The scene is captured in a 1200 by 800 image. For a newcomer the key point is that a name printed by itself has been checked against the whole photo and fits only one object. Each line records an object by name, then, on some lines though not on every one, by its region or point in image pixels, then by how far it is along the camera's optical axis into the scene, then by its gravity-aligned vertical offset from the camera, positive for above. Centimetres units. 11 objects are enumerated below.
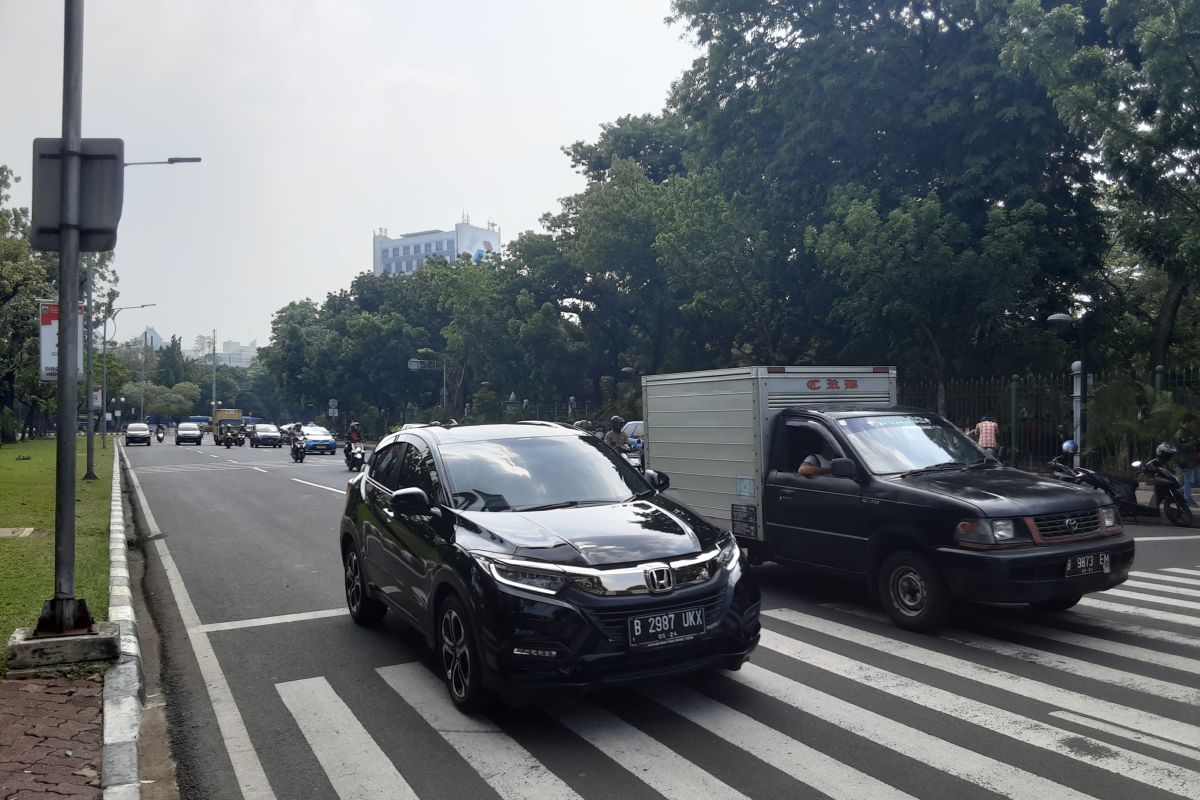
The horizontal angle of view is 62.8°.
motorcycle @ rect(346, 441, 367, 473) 3055 -134
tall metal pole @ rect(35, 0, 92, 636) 662 +42
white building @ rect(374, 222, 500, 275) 17512 +3177
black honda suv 526 -89
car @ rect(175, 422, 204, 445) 6519 -139
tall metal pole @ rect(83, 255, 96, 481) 2497 +6
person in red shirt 1919 -31
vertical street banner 1836 +143
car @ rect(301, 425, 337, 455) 4734 -140
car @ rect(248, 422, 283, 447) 5941 -141
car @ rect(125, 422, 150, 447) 6494 -147
